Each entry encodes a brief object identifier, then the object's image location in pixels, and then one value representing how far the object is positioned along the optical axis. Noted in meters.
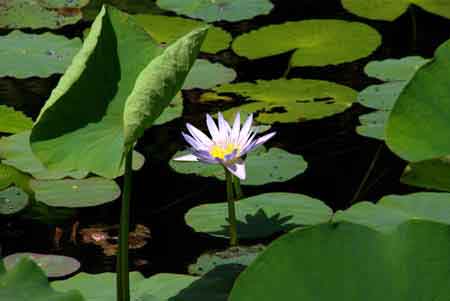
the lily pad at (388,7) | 6.95
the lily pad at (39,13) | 6.74
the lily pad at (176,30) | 6.44
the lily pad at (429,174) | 4.20
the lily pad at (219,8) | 6.88
